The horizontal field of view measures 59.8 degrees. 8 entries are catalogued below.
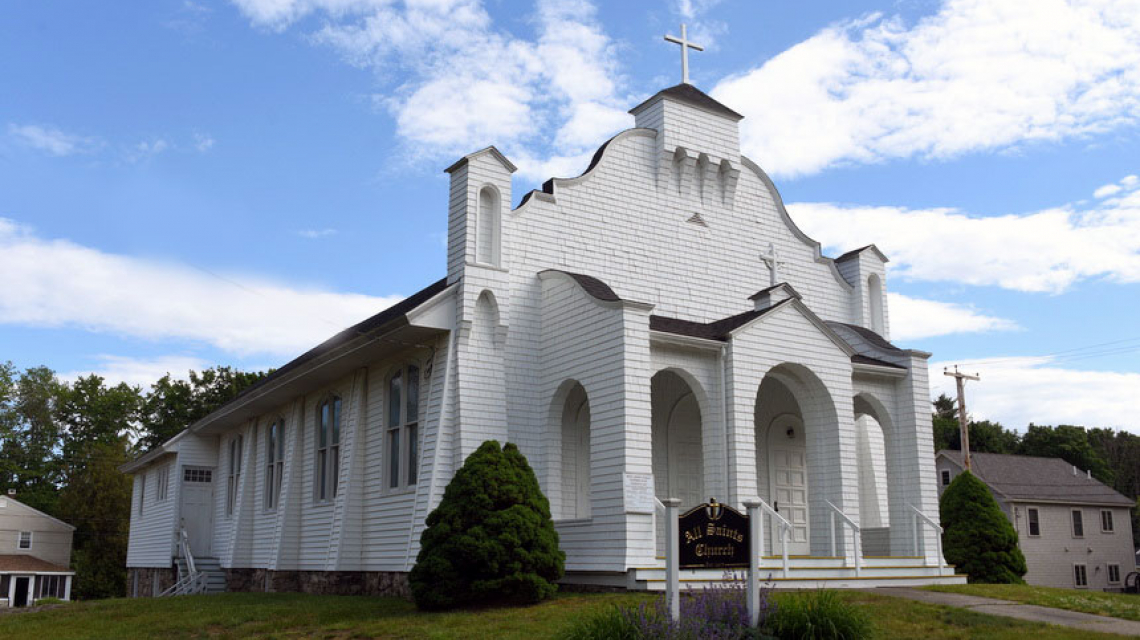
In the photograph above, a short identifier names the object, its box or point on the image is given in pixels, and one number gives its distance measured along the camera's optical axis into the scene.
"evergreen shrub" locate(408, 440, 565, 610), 14.42
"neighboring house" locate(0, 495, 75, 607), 56.34
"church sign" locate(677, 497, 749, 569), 11.17
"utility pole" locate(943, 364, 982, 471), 37.75
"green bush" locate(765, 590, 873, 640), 10.41
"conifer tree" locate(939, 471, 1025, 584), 20.05
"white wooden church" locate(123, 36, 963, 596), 16.84
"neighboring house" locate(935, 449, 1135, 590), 46.03
